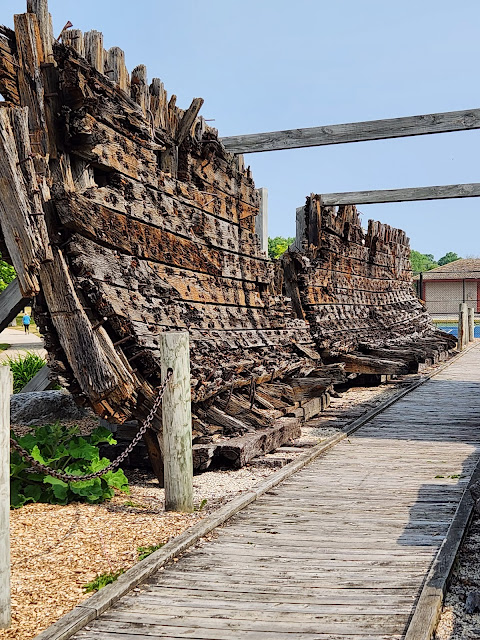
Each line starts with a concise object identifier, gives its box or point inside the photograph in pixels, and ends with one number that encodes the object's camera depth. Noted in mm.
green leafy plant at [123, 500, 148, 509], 5579
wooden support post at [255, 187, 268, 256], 11617
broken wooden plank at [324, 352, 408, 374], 12914
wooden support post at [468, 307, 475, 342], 26922
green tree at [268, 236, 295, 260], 88575
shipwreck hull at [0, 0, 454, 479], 5730
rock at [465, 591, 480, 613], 3607
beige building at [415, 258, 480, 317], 52906
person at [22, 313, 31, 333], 38312
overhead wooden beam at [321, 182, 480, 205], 13820
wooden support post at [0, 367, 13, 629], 3419
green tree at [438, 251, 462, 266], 145625
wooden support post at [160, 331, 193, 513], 5387
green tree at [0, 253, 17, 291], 36228
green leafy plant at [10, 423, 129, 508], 5641
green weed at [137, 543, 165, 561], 4407
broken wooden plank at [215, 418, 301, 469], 6805
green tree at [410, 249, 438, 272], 124188
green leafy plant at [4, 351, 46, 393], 13641
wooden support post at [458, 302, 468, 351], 24725
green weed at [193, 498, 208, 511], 5477
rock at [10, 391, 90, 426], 9945
